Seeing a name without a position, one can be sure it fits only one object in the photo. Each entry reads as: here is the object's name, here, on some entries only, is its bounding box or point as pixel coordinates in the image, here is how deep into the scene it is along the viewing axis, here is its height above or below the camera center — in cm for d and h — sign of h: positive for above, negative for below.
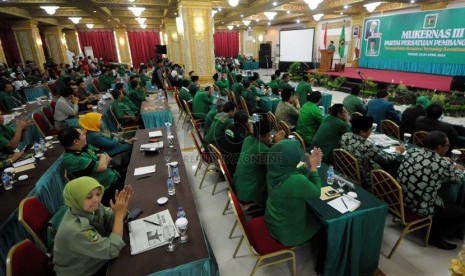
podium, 1263 -8
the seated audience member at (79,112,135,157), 326 -101
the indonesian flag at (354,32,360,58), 1348 +49
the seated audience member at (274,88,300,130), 482 -99
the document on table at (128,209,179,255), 171 -120
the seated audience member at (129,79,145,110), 637 -74
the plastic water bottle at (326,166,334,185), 242 -113
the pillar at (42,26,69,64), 1505 +148
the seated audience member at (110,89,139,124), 554 -100
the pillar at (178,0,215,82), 780 +81
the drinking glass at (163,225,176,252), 168 -118
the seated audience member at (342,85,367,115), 490 -87
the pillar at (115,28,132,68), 1933 +150
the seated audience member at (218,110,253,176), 334 -105
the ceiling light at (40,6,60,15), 813 +190
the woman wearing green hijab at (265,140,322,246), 185 -99
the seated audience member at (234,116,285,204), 250 -106
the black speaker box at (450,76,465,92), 753 -89
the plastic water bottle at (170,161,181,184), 253 -109
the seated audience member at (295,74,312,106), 666 -83
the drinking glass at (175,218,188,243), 174 -113
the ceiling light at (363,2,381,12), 914 +185
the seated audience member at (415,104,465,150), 334 -93
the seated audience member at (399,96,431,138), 394 -93
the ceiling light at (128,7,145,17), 1174 +248
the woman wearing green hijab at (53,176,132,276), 154 -106
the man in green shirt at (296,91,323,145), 400 -96
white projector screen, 1602 +95
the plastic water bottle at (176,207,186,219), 197 -115
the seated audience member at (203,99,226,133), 438 -91
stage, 838 -84
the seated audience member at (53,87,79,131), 510 -87
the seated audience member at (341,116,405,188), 277 -103
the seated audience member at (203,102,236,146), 364 -88
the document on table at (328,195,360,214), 201 -118
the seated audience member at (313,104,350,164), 324 -92
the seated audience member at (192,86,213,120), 578 -95
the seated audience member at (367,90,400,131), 447 -94
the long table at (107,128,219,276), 155 -121
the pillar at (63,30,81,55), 1808 +188
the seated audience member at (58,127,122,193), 248 -93
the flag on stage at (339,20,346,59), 1362 +82
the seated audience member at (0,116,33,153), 348 -96
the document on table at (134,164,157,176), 273 -114
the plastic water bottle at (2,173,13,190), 263 -115
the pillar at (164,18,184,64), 1339 +133
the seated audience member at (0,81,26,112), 621 -71
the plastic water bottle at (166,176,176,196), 233 -113
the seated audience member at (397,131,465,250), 222 -115
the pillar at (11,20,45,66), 1215 +135
